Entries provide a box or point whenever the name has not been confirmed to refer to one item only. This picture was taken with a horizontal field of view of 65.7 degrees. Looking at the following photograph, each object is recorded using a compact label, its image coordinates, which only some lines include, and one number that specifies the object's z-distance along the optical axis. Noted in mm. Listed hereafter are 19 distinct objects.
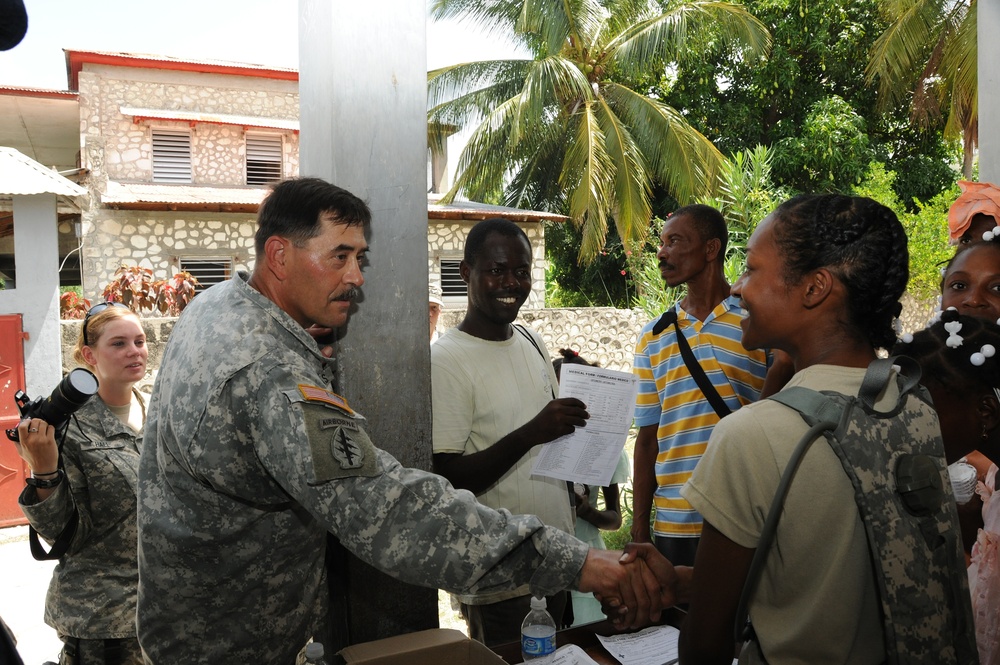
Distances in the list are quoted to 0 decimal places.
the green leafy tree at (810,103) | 16188
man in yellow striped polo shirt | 3199
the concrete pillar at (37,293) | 7414
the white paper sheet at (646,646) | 2047
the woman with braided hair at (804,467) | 1427
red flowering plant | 9492
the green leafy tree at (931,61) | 12516
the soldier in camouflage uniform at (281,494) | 1799
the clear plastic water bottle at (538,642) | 1967
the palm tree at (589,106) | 15992
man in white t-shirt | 2791
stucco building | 13117
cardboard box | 1830
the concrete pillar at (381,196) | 2295
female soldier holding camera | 2754
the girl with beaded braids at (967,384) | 1964
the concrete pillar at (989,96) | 3924
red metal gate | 7230
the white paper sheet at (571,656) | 1999
